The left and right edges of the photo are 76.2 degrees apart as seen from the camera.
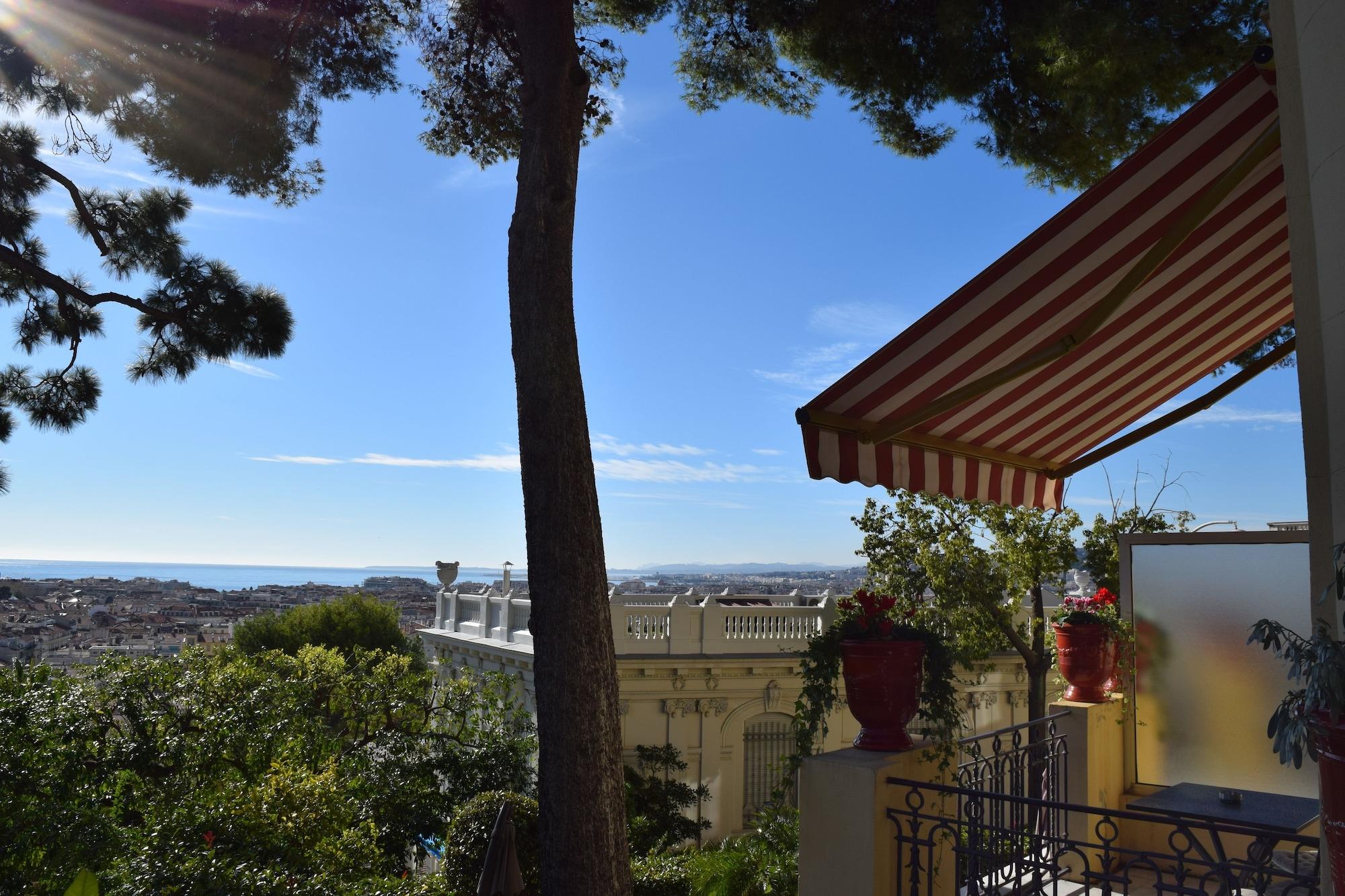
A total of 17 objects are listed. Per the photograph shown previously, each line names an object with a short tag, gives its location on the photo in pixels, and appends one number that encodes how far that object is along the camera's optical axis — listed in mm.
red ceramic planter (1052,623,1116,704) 5672
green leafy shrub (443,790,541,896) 9648
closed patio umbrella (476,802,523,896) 5344
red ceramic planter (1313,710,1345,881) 1832
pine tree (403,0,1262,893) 5930
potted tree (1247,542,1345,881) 1783
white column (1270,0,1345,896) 2320
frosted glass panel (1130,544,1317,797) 5109
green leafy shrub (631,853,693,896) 9289
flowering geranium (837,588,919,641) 4000
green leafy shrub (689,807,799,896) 9938
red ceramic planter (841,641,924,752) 3914
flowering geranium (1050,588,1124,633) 5801
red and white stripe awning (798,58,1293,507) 3527
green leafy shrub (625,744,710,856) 16656
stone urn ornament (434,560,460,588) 26422
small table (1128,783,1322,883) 3736
